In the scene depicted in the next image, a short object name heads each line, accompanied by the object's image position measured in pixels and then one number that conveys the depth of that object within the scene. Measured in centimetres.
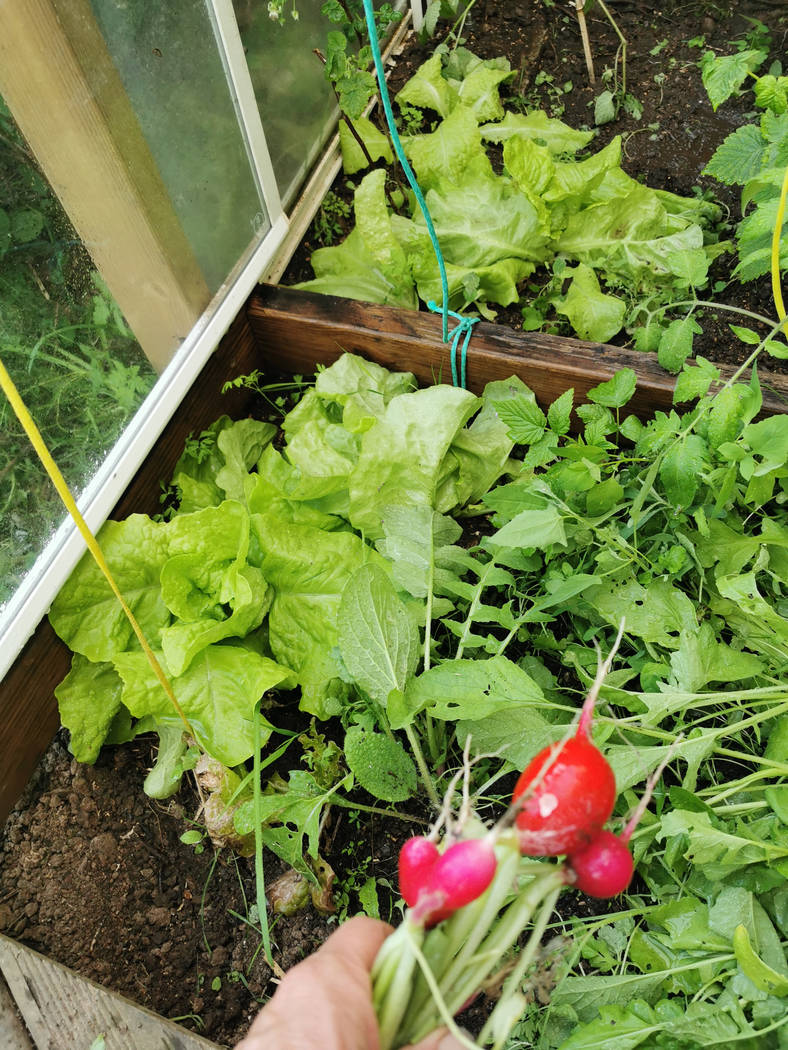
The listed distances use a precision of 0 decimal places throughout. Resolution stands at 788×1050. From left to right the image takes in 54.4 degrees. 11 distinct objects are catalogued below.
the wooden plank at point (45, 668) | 109
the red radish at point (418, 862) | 56
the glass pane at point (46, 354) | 95
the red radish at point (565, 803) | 52
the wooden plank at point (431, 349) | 125
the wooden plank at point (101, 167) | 88
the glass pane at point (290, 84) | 131
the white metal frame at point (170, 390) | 106
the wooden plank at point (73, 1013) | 91
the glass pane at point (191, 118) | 100
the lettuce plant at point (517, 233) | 140
